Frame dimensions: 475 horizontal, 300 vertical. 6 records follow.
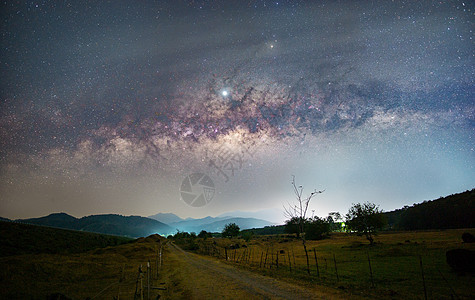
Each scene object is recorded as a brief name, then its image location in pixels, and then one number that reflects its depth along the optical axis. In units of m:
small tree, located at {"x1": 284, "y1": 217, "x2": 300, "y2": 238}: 108.56
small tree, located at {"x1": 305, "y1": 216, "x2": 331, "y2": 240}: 86.19
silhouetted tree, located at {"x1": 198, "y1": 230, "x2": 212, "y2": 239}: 136.05
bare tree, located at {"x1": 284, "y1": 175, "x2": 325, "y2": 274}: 26.26
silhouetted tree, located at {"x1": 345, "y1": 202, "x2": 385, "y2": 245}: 58.25
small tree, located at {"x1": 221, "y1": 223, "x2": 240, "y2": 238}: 110.25
